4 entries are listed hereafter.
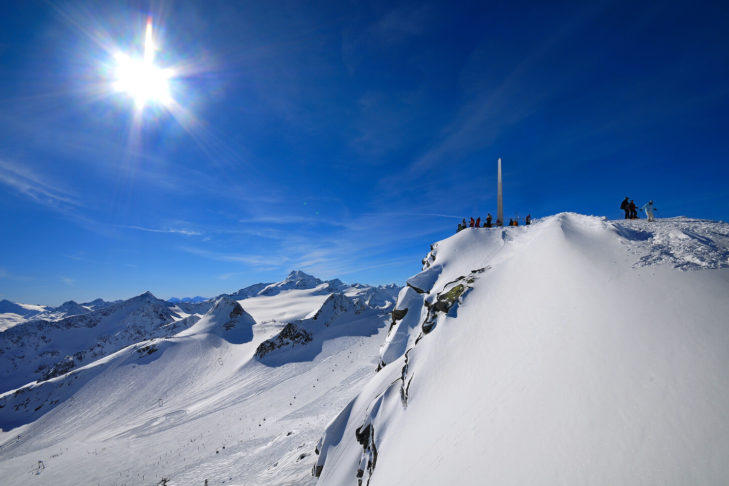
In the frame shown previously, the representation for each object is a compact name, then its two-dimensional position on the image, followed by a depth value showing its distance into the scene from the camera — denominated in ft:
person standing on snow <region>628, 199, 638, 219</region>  61.87
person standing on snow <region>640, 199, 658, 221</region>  51.06
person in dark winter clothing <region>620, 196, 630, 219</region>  62.39
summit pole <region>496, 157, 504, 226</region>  97.02
